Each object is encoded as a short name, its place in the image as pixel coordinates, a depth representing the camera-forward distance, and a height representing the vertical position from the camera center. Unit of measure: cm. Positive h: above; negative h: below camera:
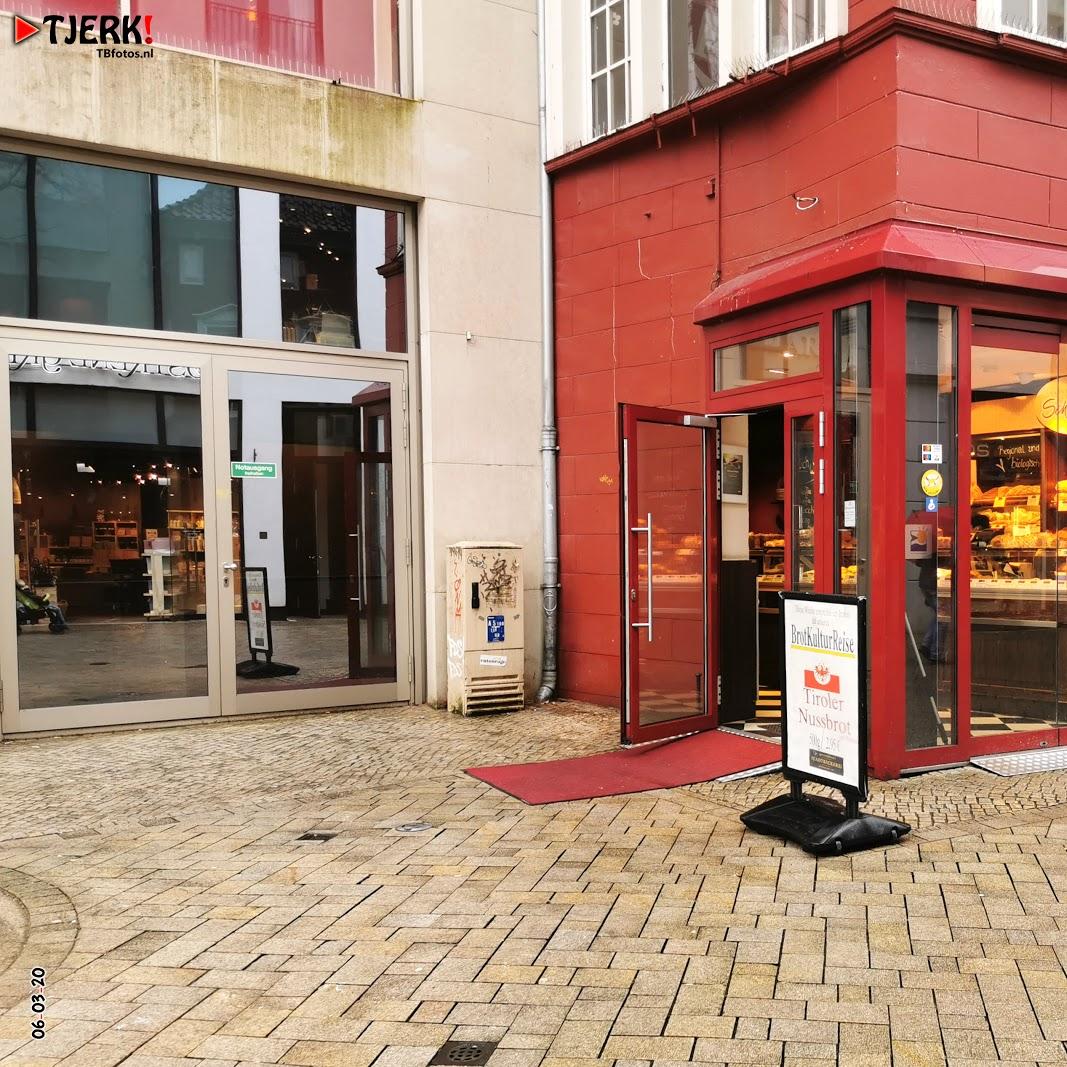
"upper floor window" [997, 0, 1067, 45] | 622 +315
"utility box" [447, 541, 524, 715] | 807 -76
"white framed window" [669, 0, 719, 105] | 726 +354
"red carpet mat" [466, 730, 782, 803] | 577 -146
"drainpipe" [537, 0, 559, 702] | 875 +84
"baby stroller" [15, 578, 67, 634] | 714 -49
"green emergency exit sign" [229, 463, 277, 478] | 788 +52
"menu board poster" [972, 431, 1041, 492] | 624 +40
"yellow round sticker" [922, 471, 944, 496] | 598 +25
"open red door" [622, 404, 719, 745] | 662 -29
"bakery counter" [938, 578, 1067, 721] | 623 -76
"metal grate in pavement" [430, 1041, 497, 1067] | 288 -150
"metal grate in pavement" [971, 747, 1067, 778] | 601 -145
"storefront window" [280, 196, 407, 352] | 816 +215
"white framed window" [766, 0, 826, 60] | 640 +326
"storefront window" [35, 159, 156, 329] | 730 +217
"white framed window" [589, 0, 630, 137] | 810 +382
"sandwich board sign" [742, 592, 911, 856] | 463 -96
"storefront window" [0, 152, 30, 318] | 716 +214
